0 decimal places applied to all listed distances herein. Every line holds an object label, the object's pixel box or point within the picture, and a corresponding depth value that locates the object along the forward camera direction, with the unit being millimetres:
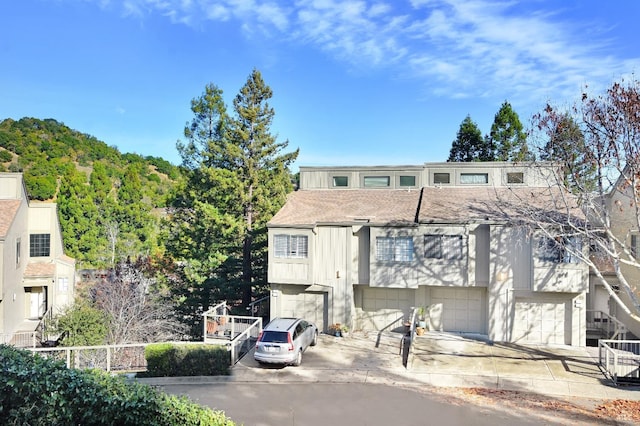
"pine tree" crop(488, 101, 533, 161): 40188
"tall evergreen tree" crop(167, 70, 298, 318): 28266
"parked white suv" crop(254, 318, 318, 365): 16219
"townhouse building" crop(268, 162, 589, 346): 19766
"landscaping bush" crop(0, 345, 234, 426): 8430
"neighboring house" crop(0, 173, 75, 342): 22767
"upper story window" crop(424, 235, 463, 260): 20469
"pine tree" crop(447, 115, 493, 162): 42219
